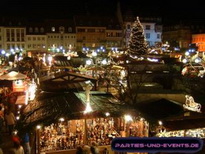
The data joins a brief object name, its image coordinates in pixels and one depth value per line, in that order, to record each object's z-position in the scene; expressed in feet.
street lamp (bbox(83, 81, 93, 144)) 29.49
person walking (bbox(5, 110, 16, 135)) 40.57
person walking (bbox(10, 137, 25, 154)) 28.17
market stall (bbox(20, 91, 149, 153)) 29.73
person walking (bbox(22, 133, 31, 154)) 32.38
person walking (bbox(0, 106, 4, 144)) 40.38
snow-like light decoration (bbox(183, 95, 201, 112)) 38.34
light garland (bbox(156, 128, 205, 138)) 34.71
